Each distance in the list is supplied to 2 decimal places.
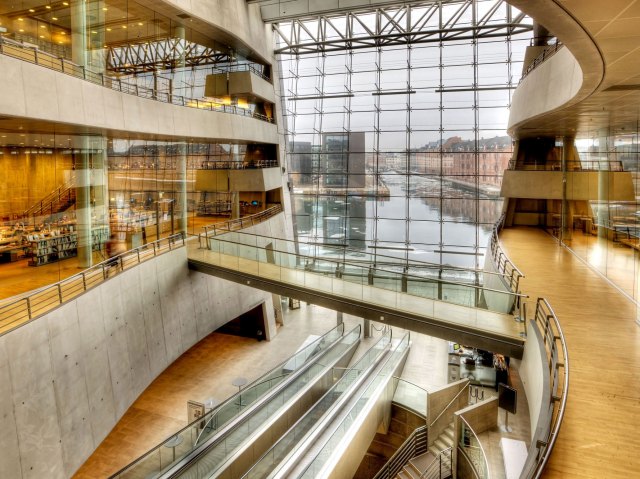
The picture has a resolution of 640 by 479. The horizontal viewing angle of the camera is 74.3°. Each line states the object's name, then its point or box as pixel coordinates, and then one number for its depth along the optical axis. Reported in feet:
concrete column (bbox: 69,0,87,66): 37.35
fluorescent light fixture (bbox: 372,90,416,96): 70.21
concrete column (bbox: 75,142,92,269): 38.65
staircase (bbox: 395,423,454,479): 39.11
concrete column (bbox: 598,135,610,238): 42.34
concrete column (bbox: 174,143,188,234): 54.75
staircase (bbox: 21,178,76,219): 34.76
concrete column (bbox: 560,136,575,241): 55.01
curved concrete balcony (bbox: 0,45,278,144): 26.78
